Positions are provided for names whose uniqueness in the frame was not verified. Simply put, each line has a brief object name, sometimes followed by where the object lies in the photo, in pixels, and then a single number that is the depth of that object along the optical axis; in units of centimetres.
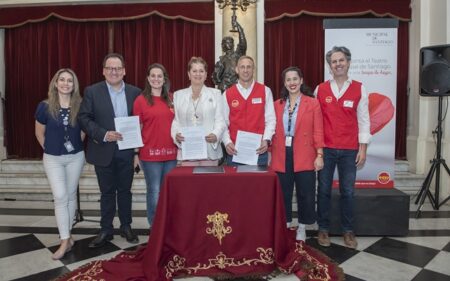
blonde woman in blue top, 292
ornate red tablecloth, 252
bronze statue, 384
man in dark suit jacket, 301
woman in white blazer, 289
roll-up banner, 397
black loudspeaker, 396
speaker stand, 415
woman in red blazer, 298
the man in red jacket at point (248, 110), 291
